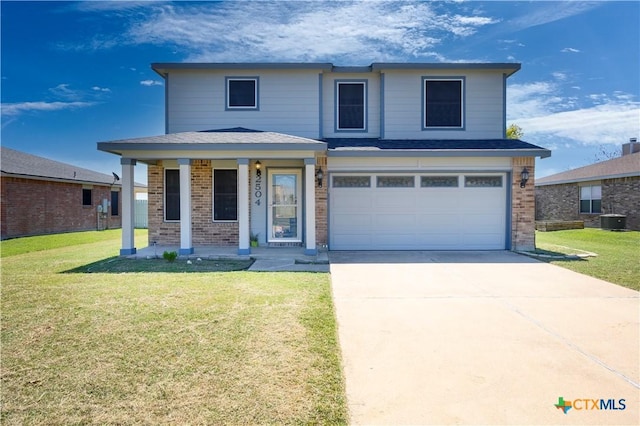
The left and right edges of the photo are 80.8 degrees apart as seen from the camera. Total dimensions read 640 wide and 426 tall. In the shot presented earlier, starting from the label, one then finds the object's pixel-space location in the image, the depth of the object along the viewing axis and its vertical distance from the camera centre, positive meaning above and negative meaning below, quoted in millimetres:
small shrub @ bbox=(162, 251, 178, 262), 8820 -1097
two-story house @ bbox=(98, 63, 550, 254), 9508 +1369
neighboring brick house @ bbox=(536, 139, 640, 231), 17141 +905
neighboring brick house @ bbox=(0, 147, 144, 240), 15375 +610
